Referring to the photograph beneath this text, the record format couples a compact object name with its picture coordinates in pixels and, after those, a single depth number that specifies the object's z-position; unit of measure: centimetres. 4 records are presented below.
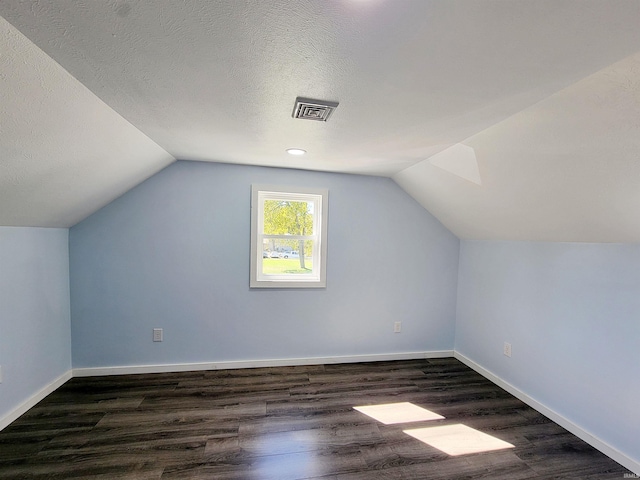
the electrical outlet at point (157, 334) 280
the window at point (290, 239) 300
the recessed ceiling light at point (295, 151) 231
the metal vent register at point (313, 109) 149
